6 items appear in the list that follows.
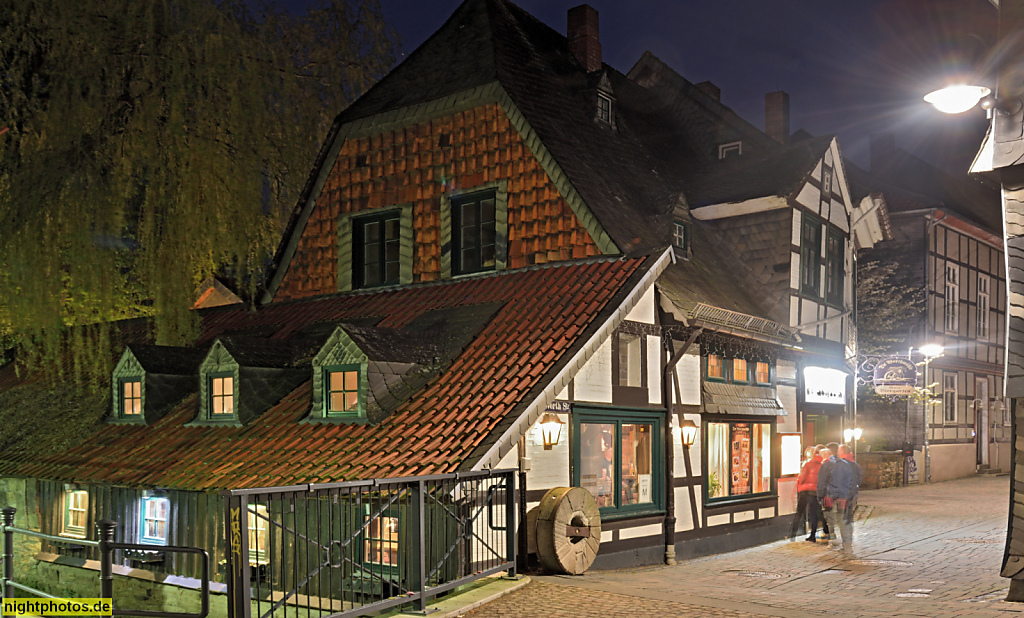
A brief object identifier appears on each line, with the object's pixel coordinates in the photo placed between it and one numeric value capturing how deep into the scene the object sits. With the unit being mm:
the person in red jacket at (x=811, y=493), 17016
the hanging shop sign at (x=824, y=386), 19047
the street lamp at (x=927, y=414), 28250
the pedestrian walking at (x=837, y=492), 15000
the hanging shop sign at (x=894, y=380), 22984
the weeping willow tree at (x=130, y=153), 15000
